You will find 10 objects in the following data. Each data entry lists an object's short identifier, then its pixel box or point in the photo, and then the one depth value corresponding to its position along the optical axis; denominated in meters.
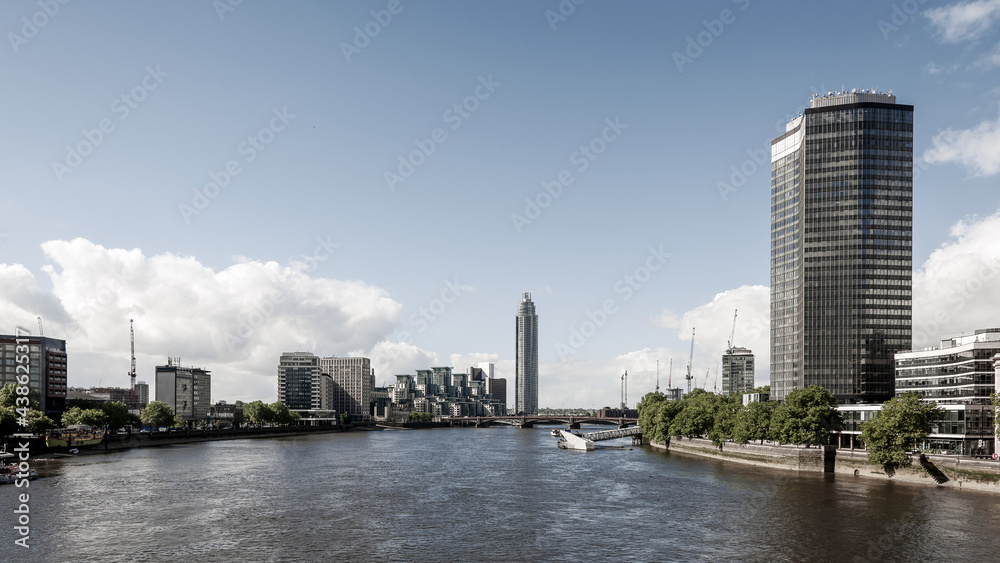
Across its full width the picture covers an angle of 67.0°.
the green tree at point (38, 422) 169.00
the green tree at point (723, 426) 178.12
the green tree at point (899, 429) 122.56
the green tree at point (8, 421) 153.38
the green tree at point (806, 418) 149.00
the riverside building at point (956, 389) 137.75
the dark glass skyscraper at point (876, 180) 199.38
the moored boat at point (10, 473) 114.31
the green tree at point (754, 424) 161.25
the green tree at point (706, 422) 198.75
